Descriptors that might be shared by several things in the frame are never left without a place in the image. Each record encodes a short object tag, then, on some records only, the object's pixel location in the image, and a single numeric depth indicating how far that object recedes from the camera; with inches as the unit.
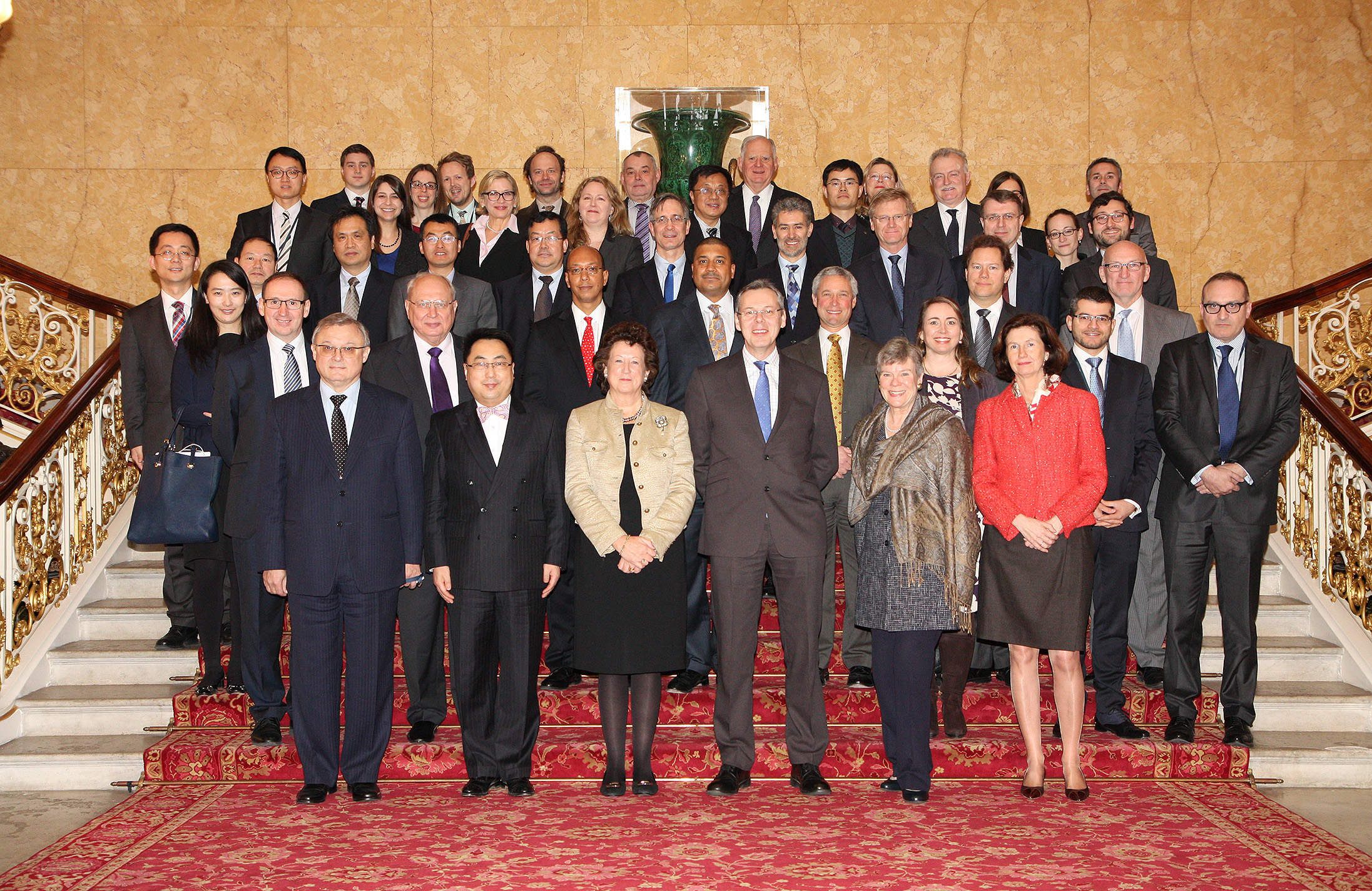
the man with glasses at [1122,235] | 233.5
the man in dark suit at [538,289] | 220.2
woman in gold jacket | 166.6
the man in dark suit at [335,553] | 169.8
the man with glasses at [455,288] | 211.3
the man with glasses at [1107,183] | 270.8
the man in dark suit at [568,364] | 197.8
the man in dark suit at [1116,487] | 185.9
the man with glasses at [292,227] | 249.3
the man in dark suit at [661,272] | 214.8
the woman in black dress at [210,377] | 192.9
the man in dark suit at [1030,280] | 223.5
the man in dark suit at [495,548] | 170.1
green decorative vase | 302.0
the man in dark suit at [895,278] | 213.9
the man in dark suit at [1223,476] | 186.4
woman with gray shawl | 165.2
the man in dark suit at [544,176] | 258.5
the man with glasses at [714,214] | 234.2
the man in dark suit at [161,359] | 205.9
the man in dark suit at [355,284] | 217.2
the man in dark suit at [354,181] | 262.1
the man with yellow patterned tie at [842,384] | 189.5
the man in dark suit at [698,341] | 194.9
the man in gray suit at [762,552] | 170.2
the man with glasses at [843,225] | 231.6
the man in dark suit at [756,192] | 255.9
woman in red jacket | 166.1
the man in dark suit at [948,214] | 247.8
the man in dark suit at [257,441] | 180.4
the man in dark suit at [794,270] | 215.0
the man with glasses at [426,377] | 185.5
